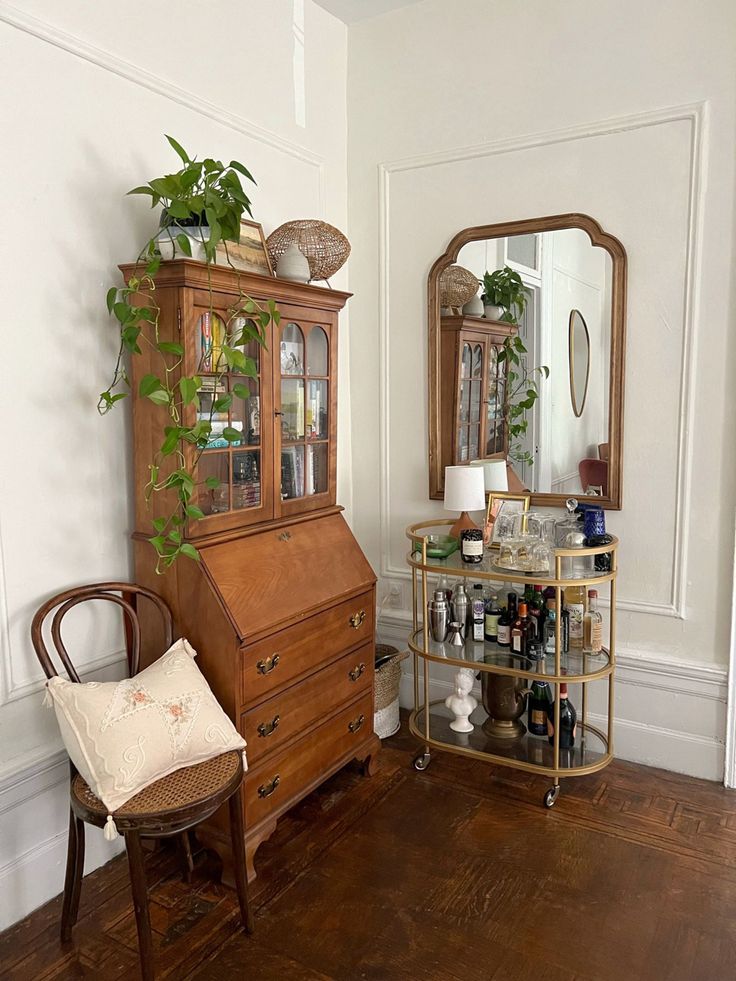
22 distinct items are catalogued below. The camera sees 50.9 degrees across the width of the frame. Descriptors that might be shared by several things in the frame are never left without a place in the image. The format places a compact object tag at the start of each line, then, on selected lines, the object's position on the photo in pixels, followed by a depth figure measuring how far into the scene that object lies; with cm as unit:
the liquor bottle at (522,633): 287
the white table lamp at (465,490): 304
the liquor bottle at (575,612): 292
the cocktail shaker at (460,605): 305
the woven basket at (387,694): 320
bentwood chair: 187
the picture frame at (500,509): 305
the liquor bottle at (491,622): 300
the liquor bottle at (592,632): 288
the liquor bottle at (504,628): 294
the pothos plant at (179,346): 220
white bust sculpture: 305
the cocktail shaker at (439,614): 306
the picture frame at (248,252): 248
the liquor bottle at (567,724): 296
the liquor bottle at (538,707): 301
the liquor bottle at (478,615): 301
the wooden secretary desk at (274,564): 230
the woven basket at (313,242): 284
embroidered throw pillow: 192
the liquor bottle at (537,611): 289
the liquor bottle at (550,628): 291
